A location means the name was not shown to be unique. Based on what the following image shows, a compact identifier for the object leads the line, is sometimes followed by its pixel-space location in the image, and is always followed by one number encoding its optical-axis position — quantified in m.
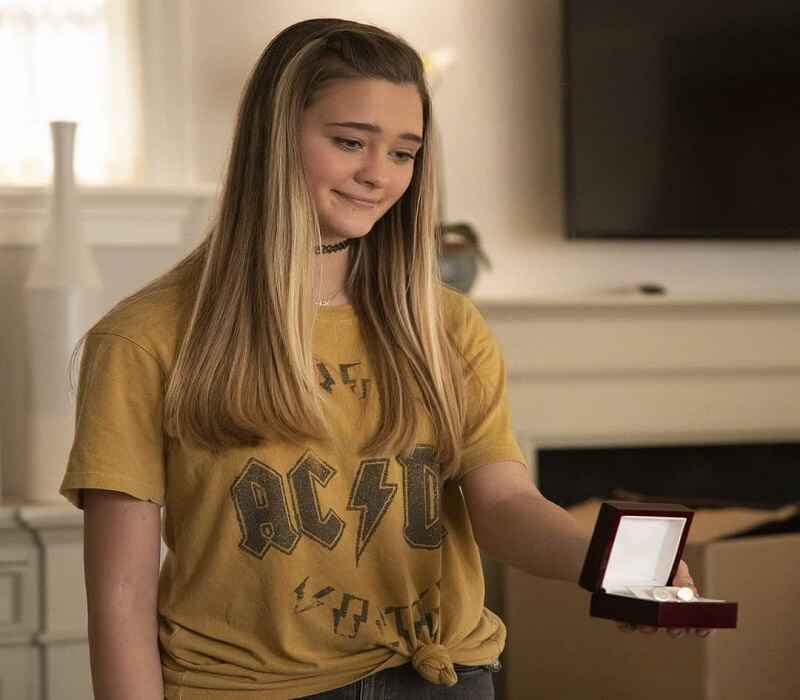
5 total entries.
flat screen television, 6.16
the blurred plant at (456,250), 5.82
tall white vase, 4.87
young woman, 2.53
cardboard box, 4.95
